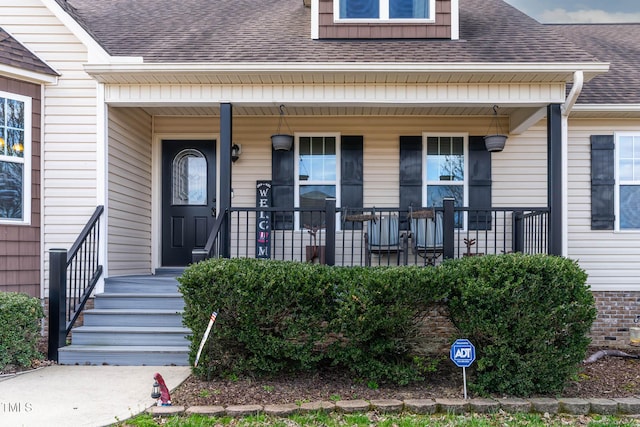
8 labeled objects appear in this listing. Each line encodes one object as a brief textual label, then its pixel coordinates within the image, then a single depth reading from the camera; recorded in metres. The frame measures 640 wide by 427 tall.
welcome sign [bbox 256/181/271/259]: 7.02
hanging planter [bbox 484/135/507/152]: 6.47
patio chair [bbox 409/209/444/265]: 5.78
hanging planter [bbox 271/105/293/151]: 6.52
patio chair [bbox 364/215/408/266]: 6.29
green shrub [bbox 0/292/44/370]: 4.77
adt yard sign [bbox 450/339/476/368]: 4.22
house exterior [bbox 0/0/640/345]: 5.89
